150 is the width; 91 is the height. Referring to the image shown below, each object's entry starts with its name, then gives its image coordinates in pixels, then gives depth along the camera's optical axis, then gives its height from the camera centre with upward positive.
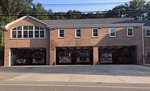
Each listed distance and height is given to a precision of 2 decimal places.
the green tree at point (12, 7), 26.37 +9.94
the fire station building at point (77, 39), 16.08 +0.98
